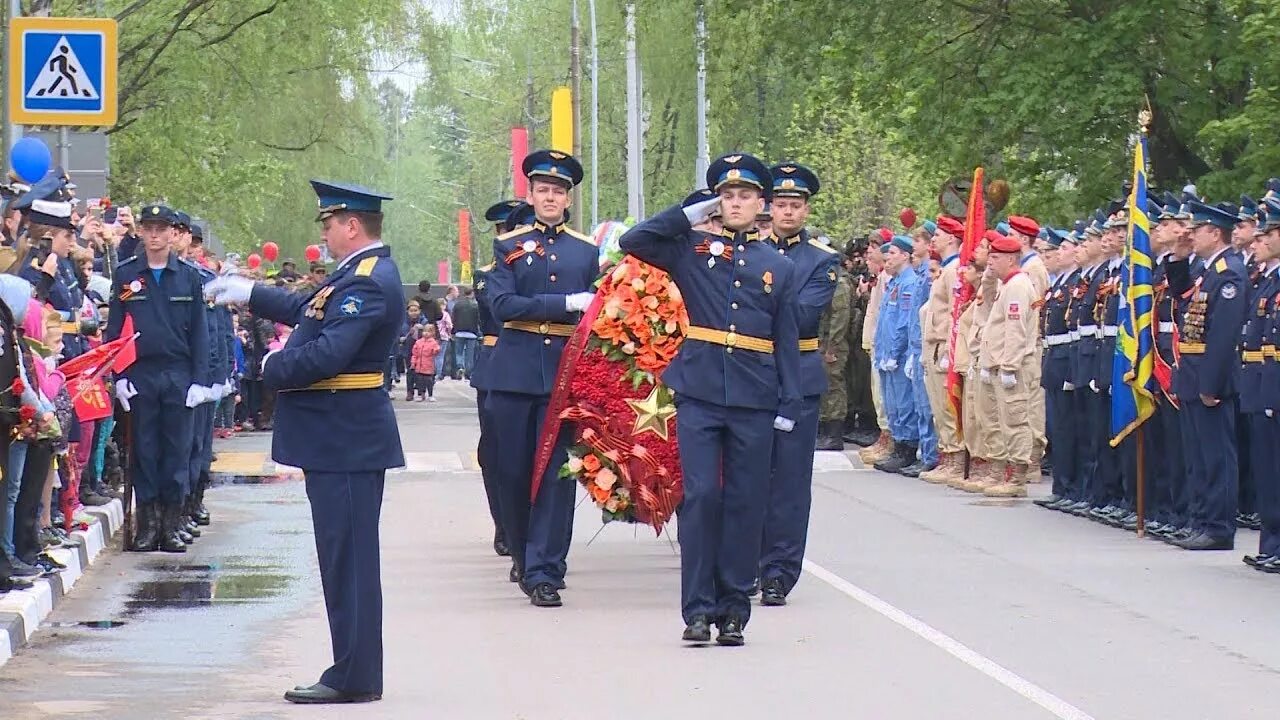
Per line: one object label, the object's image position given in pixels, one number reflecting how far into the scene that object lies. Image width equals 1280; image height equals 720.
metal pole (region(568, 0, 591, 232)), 60.44
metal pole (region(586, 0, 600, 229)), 65.62
